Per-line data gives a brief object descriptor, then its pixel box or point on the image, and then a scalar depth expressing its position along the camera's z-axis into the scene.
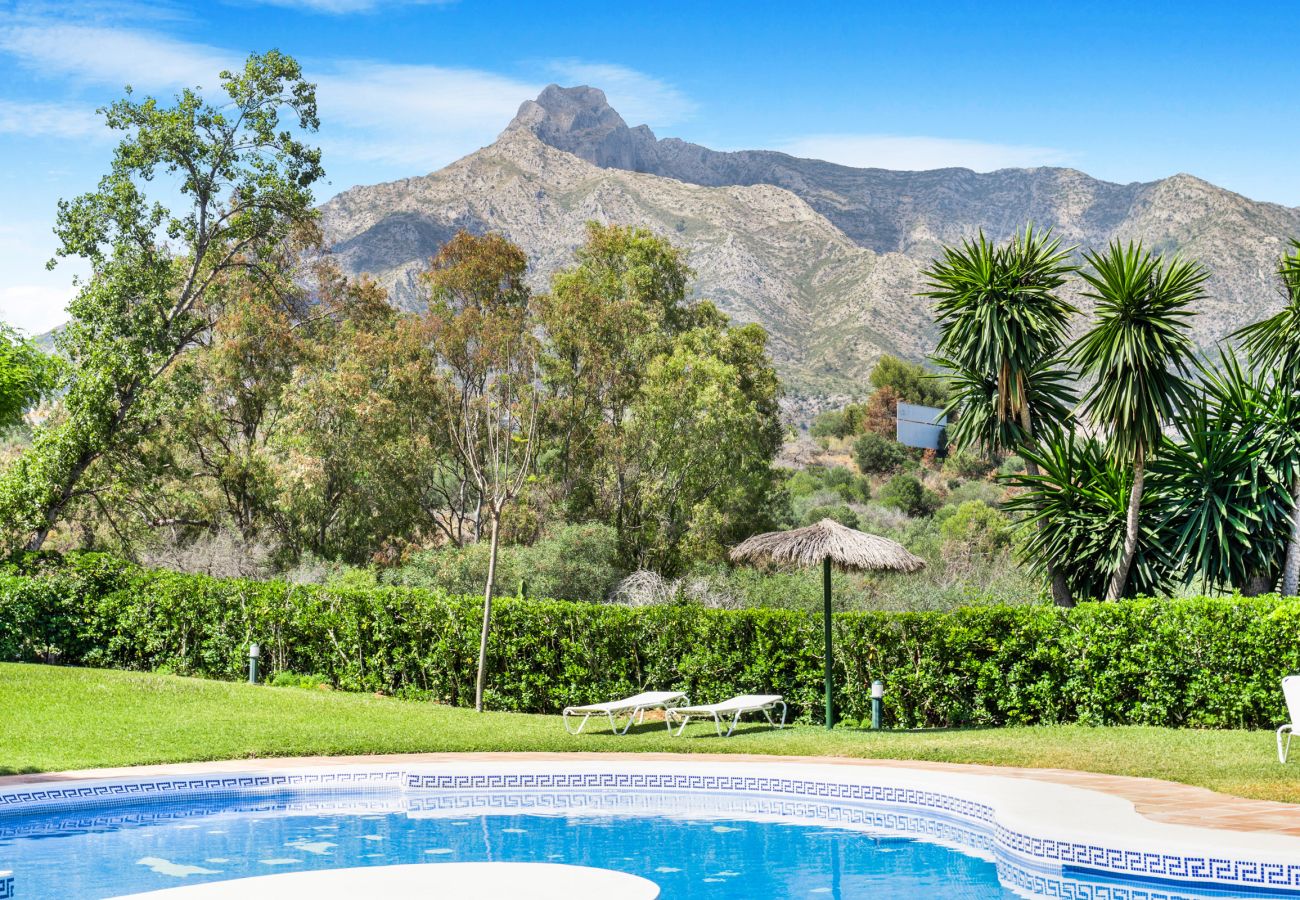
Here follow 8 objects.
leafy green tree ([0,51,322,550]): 22.59
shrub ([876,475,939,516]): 45.16
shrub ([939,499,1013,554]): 30.69
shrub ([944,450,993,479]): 51.38
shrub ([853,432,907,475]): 53.25
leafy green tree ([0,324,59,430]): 22.25
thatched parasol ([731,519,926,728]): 14.13
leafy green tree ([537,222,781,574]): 25.33
